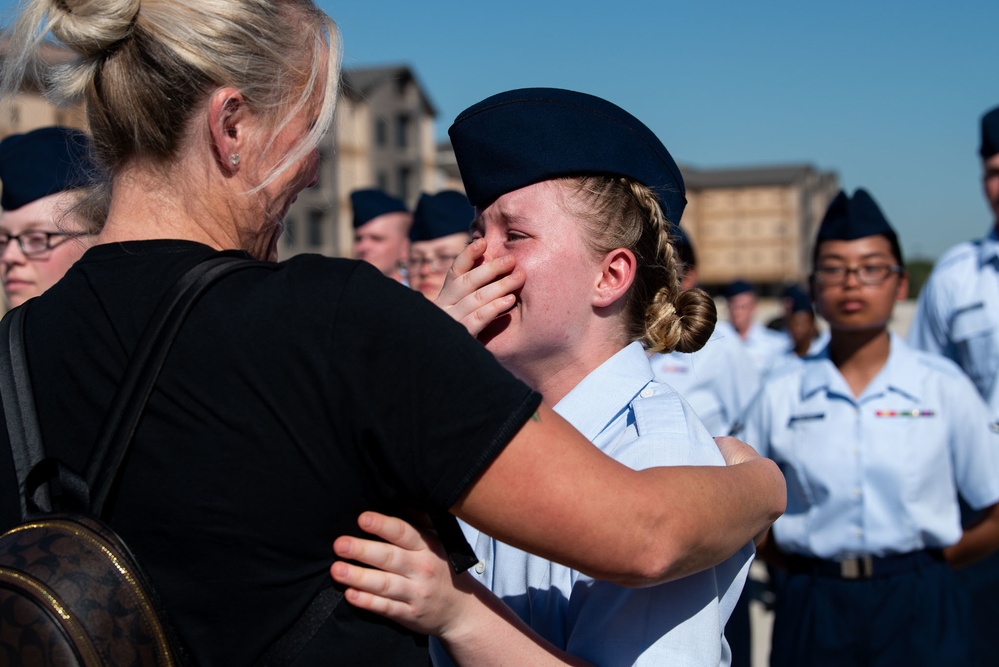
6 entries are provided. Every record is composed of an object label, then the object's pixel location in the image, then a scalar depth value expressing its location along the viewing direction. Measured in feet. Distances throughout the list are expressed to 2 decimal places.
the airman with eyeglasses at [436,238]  17.43
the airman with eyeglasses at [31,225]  10.08
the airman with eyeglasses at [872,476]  12.37
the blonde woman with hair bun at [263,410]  3.98
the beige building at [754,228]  149.79
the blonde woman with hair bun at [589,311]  5.28
